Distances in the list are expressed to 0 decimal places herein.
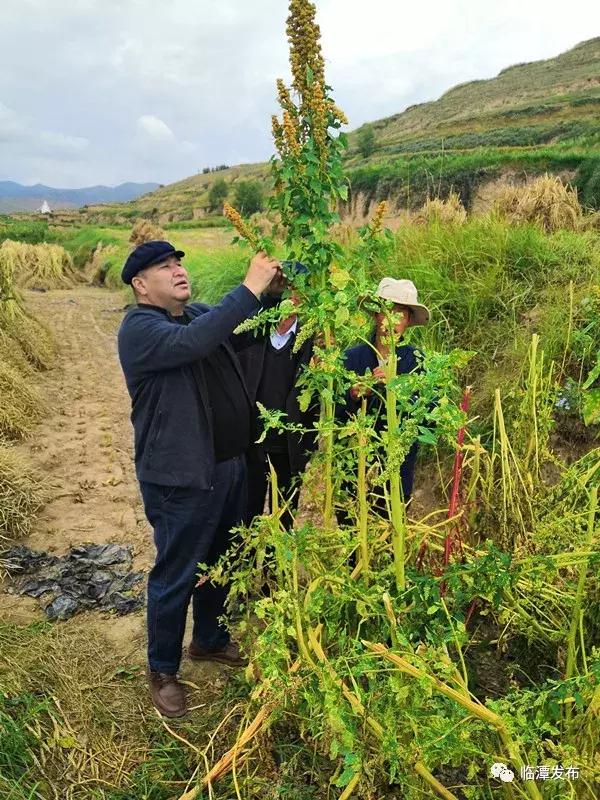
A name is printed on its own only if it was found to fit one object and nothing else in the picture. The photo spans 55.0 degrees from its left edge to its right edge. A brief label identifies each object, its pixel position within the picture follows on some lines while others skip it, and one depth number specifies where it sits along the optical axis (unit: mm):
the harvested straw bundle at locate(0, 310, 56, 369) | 7672
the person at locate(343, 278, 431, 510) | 2352
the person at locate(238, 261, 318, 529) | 2559
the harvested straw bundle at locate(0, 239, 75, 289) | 17531
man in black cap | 2033
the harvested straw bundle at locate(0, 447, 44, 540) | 3838
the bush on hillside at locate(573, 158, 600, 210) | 13539
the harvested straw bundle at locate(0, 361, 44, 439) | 5391
